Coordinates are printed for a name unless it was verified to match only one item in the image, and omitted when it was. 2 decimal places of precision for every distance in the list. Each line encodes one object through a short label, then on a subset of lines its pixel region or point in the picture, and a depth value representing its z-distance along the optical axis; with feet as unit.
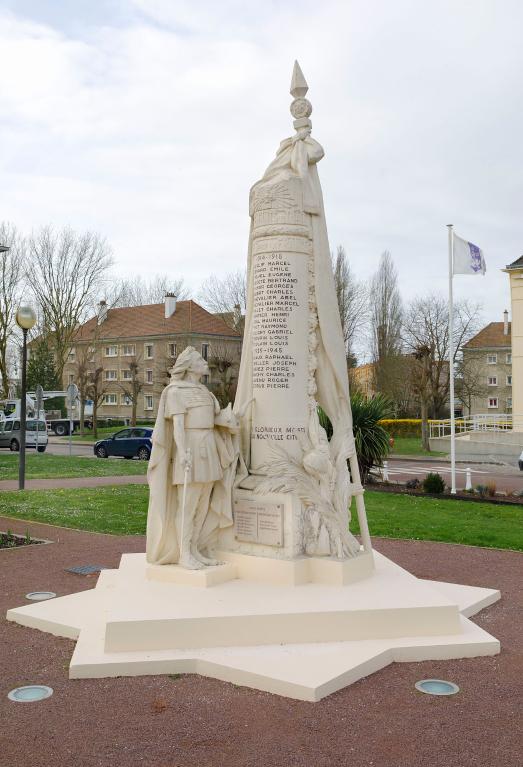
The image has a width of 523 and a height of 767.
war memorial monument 20.89
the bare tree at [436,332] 160.86
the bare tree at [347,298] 147.64
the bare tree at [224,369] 101.71
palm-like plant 61.98
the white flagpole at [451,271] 61.46
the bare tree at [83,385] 155.33
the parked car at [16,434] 112.78
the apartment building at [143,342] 179.11
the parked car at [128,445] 96.32
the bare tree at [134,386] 153.79
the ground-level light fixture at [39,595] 27.12
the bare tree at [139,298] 214.28
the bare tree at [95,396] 147.74
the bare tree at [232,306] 160.76
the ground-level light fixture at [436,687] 18.39
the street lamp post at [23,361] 56.95
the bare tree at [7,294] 155.22
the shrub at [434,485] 59.88
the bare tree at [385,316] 169.68
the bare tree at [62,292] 160.76
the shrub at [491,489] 58.28
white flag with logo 61.72
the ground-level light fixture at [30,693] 17.90
